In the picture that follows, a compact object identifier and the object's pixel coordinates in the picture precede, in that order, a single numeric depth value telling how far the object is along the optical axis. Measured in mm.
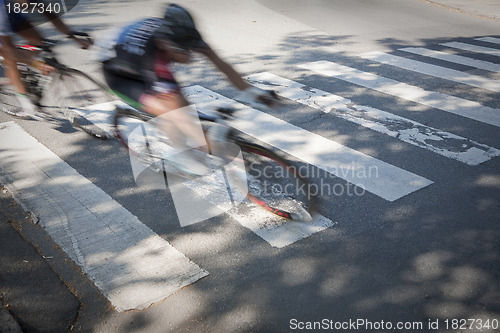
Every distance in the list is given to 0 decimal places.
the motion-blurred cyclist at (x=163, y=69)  3604
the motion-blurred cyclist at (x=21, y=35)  5422
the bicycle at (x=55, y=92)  5809
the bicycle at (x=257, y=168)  4016
